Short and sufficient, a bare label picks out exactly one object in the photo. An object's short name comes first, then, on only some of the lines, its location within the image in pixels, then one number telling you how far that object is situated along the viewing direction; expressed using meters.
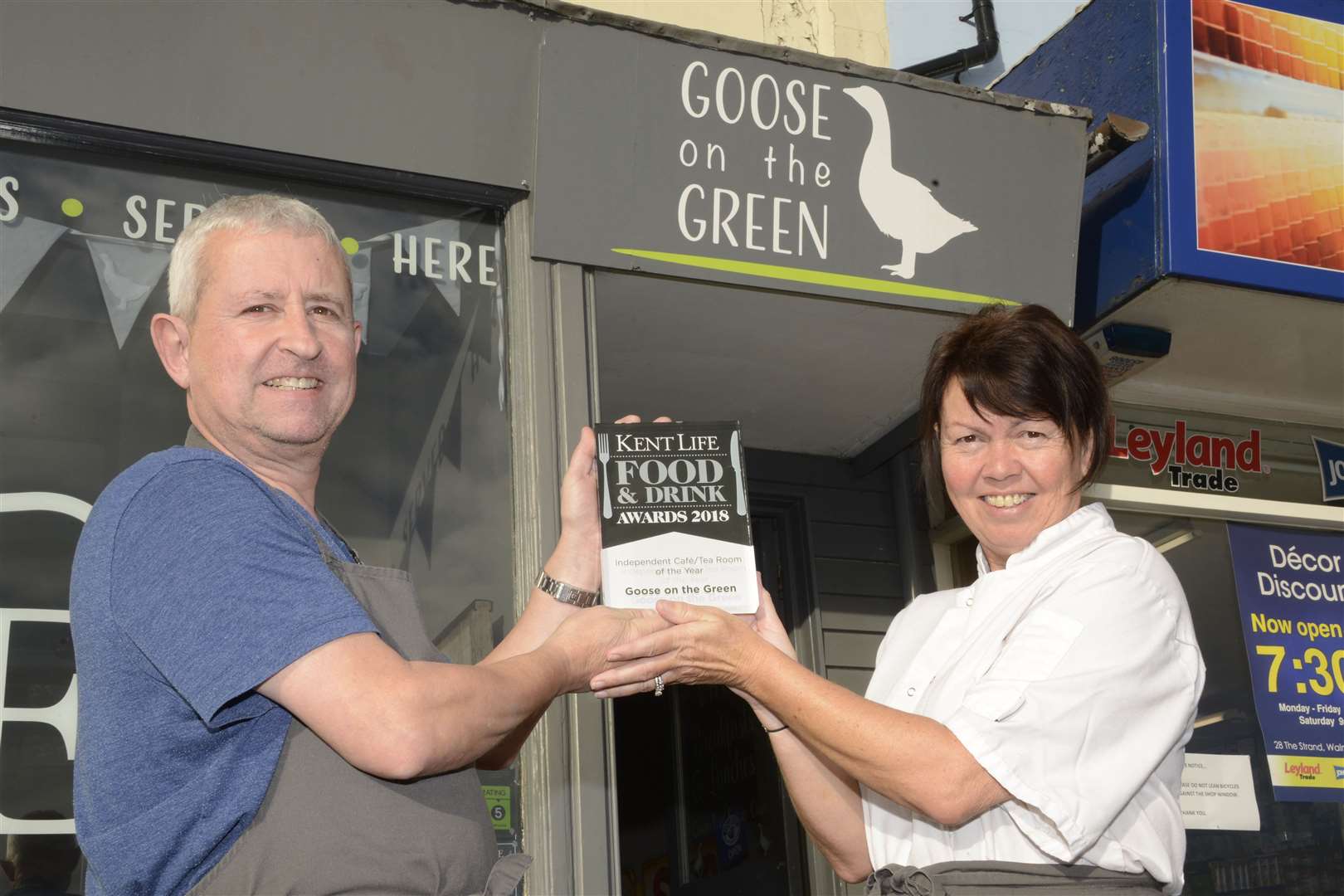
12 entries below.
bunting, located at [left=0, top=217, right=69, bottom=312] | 3.36
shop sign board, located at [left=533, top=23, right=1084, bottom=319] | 3.86
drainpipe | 6.10
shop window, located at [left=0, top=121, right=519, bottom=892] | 3.12
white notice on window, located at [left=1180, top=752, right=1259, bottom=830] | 5.16
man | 1.72
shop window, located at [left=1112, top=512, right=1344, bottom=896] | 5.16
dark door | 5.51
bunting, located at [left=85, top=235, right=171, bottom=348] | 3.45
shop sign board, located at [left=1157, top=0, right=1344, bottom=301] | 4.70
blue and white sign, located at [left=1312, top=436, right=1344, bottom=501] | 5.95
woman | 2.26
